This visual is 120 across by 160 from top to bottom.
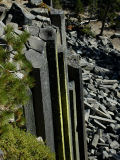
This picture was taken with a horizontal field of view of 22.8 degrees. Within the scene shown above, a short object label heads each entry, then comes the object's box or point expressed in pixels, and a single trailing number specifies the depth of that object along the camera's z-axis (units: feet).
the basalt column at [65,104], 30.83
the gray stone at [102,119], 53.32
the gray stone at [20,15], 32.41
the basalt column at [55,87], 28.78
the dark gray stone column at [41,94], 26.28
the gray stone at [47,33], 29.30
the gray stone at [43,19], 34.68
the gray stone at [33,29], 30.57
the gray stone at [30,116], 25.76
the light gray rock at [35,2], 38.27
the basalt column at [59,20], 35.32
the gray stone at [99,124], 52.21
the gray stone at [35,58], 26.16
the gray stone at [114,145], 48.54
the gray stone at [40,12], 36.17
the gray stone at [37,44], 27.78
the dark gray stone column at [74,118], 33.65
